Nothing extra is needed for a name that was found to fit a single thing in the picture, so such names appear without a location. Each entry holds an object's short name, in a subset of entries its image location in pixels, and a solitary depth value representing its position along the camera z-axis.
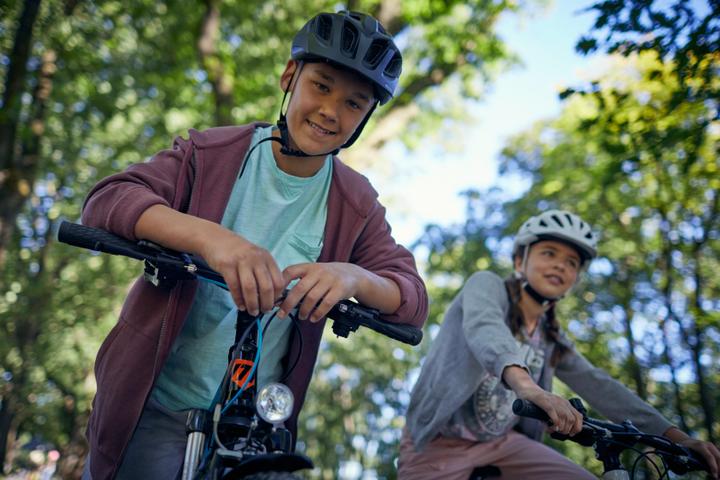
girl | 3.60
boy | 2.13
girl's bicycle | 2.81
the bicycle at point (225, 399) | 1.91
